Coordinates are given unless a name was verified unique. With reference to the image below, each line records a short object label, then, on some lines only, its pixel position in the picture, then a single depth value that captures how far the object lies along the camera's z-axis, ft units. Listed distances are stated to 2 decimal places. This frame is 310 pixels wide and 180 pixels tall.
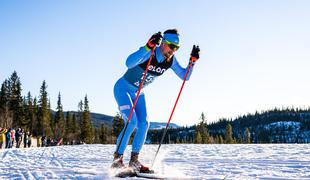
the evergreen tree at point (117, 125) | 196.03
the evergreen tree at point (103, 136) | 266.57
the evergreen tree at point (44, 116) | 226.99
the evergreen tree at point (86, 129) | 236.02
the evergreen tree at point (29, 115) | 211.76
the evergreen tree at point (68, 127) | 244.18
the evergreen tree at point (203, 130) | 275.18
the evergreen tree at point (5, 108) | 175.55
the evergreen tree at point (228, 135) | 330.50
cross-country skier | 15.67
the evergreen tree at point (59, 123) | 240.32
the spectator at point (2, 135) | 68.90
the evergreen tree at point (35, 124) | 223.71
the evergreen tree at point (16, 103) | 198.08
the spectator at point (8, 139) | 71.05
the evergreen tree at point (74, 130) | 247.70
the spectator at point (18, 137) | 79.25
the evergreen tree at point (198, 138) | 258.57
